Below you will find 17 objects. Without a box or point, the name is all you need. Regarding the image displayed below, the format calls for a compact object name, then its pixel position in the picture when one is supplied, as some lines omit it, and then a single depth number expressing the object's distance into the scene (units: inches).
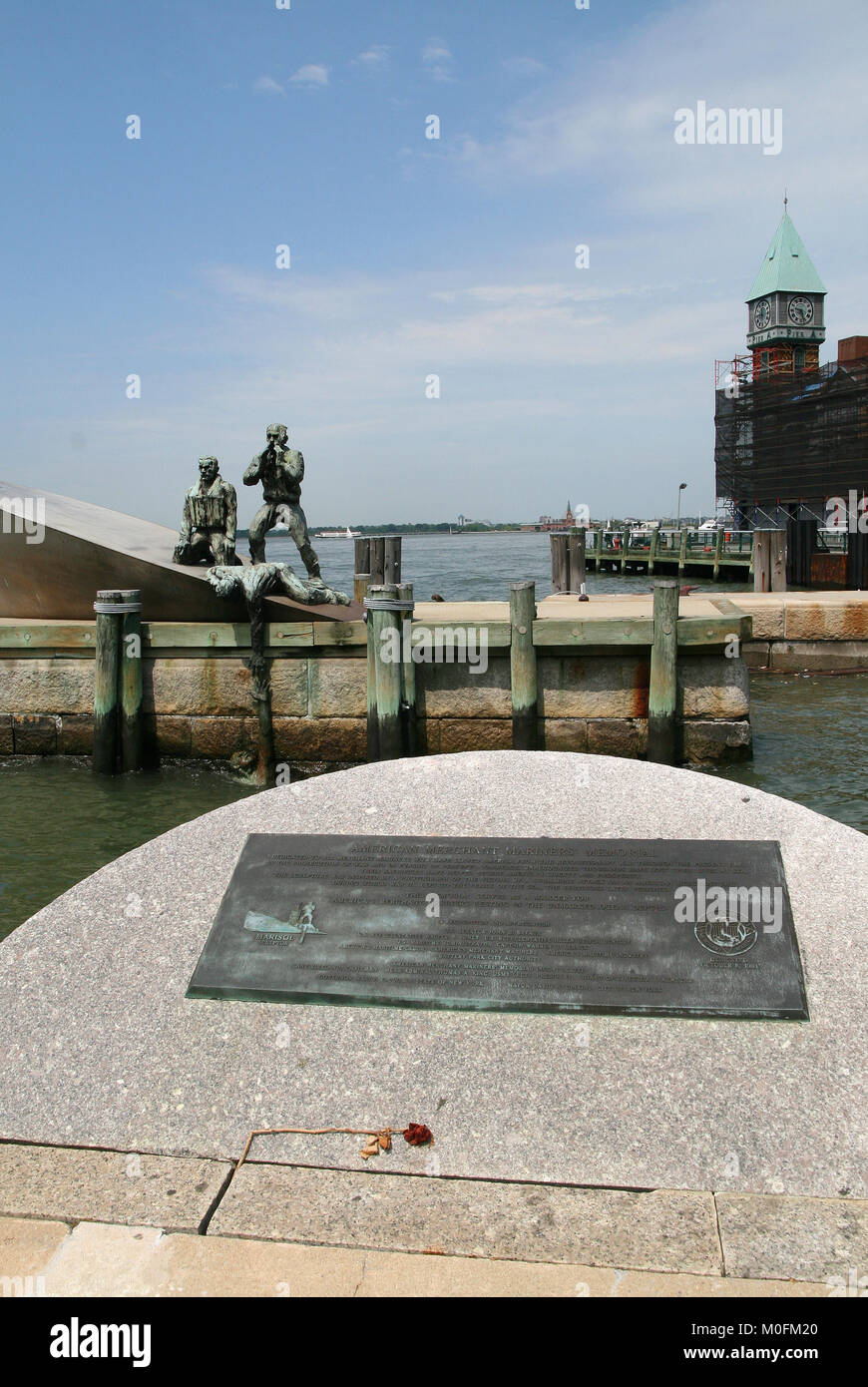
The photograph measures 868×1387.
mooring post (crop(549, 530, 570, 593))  707.4
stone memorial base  105.3
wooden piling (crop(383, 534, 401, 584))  616.7
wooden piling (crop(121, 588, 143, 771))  366.3
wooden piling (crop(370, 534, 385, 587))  614.9
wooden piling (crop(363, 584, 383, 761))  349.4
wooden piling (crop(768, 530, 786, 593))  735.7
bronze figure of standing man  378.0
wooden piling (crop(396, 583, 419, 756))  350.3
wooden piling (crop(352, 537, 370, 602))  615.0
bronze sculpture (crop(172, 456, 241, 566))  379.9
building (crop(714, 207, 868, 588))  1555.1
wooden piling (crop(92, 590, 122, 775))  361.7
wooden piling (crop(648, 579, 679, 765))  336.8
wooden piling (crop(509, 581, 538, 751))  341.4
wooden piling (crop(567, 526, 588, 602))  692.7
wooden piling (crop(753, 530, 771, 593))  733.9
